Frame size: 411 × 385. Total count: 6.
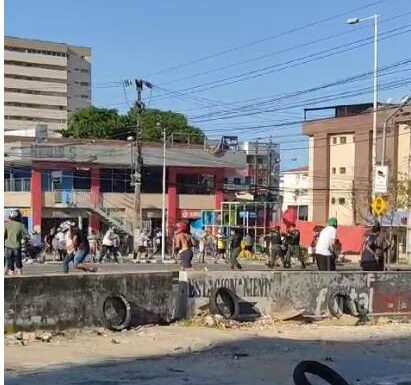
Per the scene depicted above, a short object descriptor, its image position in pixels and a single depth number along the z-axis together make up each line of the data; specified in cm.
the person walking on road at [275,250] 2914
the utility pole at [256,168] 9194
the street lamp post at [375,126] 3719
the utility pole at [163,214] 4062
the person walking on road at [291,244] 2923
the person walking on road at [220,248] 3631
